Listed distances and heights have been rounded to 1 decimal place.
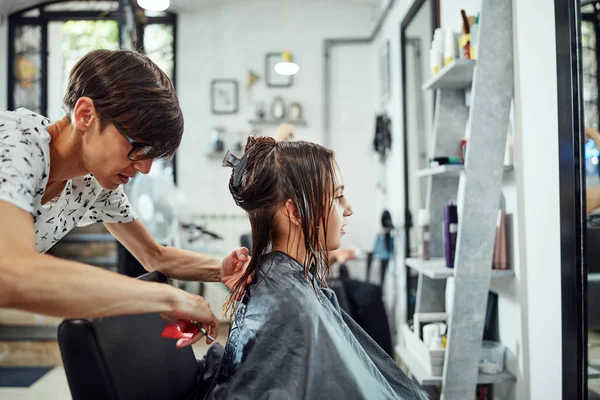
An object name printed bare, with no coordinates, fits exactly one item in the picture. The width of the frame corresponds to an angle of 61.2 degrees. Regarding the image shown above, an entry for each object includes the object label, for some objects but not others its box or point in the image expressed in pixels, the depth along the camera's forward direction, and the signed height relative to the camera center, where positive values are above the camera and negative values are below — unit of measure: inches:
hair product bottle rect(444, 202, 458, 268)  83.1 -3.1
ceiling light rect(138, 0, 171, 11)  129.1 +54.6
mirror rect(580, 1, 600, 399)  59.2 +4.4
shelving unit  76.0 +2.7
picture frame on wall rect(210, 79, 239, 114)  212.8 +50.4
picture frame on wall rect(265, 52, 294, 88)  212.3 +57.0
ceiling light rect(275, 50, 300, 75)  172.4 +50.2
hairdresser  34.2 +3.5
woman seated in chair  44.4 -8.3
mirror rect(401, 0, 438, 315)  136.4 +27.9
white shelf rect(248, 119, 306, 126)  209.9 +38.9
